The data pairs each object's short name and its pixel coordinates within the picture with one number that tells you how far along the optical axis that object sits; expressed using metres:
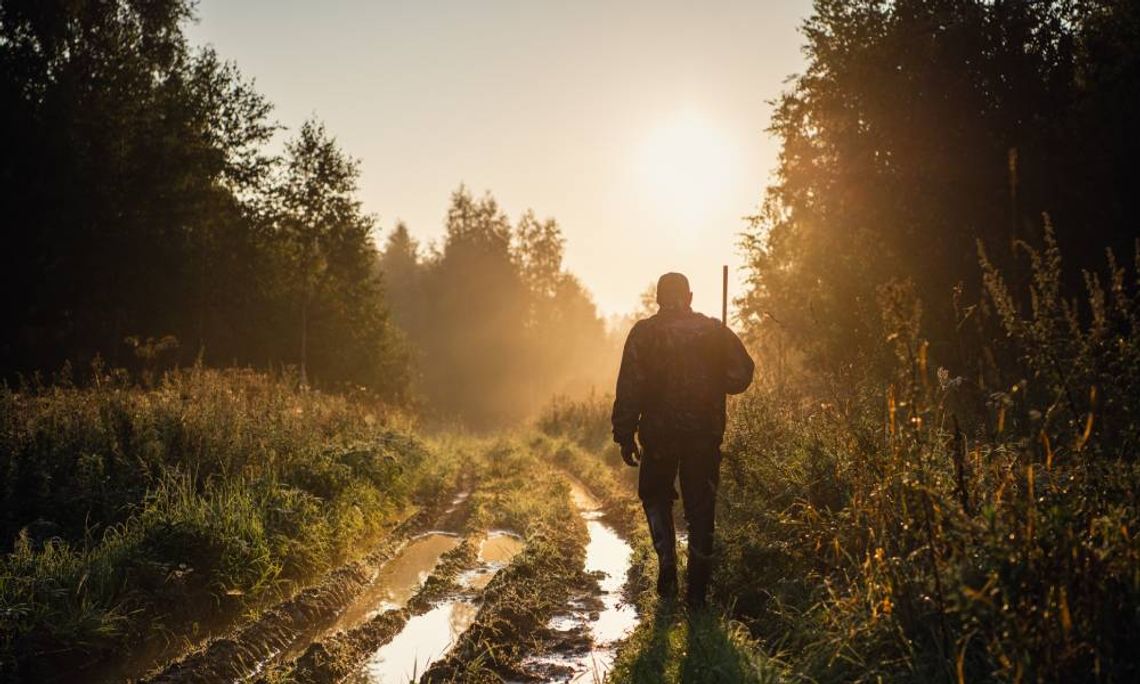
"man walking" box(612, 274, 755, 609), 6.15
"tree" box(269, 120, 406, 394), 31.77
